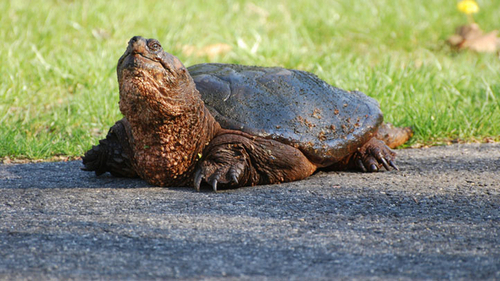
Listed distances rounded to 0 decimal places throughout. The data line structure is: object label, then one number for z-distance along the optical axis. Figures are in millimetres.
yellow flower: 13773
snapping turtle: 5684
